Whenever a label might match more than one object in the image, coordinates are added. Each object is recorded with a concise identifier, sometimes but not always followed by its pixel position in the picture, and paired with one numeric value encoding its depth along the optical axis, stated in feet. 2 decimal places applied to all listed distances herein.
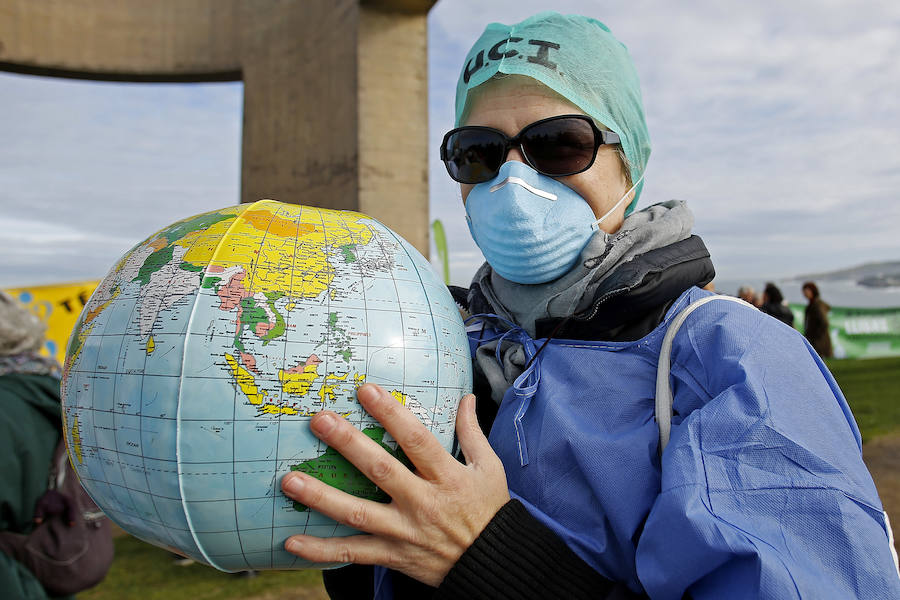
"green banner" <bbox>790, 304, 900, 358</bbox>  49.42
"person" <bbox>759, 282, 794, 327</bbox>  27.27
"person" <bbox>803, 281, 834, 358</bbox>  34.50
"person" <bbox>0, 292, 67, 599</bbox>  8.51
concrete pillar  20.71
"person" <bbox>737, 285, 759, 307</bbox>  33.02
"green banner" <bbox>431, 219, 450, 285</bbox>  13.48
